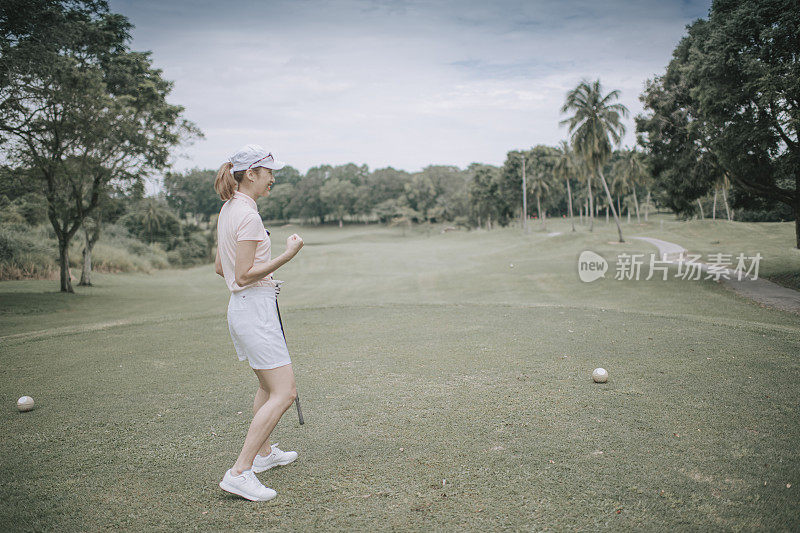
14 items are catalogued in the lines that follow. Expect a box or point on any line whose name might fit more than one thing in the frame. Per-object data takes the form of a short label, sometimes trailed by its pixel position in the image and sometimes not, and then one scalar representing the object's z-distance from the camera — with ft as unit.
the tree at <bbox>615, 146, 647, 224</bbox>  193.64
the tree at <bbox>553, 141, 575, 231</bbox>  179.01
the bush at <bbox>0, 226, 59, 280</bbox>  75.59
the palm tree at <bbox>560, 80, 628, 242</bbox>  116.78
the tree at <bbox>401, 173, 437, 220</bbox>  312.09
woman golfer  11.87
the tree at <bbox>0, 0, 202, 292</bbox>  47.19
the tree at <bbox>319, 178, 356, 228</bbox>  301.63
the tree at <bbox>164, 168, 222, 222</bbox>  285.64
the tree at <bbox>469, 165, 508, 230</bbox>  244.63
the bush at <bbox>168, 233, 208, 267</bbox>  153.79
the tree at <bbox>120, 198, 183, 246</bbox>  165.99
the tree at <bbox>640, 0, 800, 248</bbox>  41.34
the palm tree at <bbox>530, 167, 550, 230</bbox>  214.48
